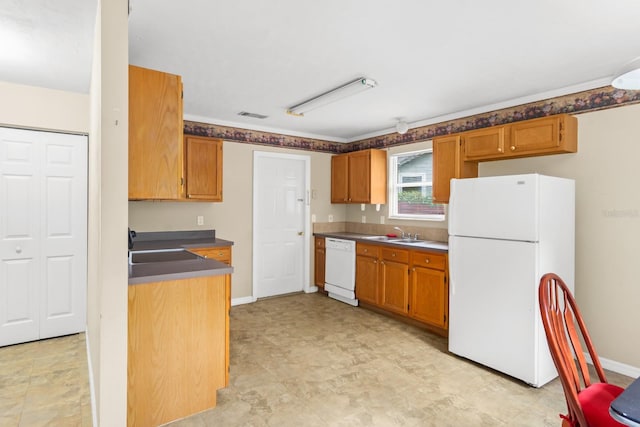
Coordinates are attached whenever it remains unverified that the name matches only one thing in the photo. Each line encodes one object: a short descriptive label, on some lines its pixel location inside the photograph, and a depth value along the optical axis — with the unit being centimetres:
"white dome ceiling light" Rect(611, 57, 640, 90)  137
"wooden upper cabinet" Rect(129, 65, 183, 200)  212
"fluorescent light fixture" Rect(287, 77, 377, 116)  315
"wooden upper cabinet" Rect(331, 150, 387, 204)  501
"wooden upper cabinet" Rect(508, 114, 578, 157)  307
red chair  136
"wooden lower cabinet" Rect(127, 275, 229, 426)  206
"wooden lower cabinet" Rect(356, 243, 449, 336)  368
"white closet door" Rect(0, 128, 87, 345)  338
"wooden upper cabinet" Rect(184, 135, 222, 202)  417
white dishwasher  481
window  460
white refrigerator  268
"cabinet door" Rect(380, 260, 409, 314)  406
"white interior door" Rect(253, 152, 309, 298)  505
